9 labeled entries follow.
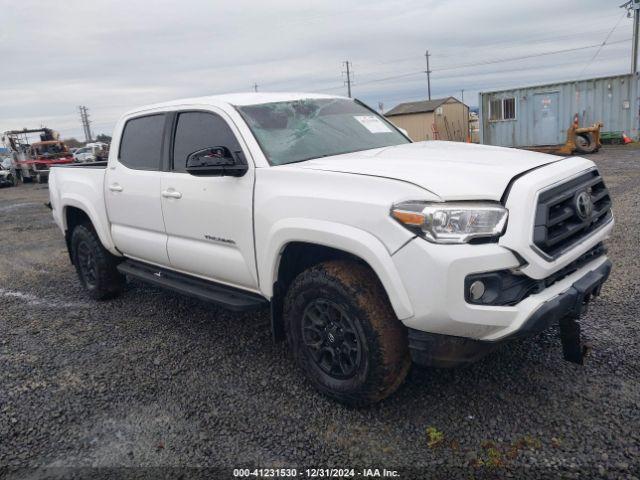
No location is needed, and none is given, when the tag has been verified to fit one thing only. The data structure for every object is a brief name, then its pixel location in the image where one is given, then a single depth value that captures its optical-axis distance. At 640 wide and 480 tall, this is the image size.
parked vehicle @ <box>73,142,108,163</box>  31.88
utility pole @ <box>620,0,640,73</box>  25.61
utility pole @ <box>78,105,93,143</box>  88.31
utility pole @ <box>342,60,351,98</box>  66.00
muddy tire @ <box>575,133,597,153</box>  18.53
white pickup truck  2.50
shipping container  20.22
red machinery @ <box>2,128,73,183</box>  25.62
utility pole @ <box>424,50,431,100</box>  64.50
